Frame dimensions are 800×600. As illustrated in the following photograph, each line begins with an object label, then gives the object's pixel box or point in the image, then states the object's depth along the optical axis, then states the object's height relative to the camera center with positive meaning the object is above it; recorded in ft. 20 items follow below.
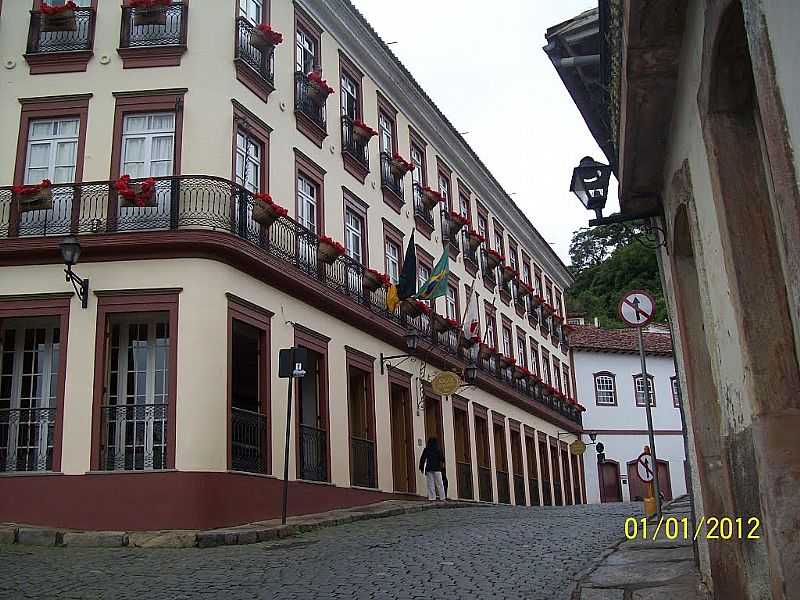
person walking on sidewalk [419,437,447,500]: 74.69 +6.02
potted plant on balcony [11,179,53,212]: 55.26 +20.51
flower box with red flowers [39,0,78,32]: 59.06 +32.57
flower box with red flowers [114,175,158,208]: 53.72 +20.00
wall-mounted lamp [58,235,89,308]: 50.37 +15.78
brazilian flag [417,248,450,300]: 75.51 +19.99
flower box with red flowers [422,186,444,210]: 92.58 +32.51
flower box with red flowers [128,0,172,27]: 58.95 +32.63
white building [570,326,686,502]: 157.48 +20.35
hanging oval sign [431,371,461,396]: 77.46 +12.68
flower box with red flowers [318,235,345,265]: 66.80 +20.37
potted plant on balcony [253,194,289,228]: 58.95 +20.47
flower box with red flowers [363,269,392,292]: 74.64 +20.29
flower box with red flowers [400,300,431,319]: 82.07 +19.91
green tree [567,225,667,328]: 196.34 +53.93
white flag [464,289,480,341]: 82.25 +18.85
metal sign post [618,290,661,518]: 41.96 +9.66
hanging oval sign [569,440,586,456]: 134.44 +12.44
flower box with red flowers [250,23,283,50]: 62.59 +32.62
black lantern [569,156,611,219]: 33.09 +11.79
